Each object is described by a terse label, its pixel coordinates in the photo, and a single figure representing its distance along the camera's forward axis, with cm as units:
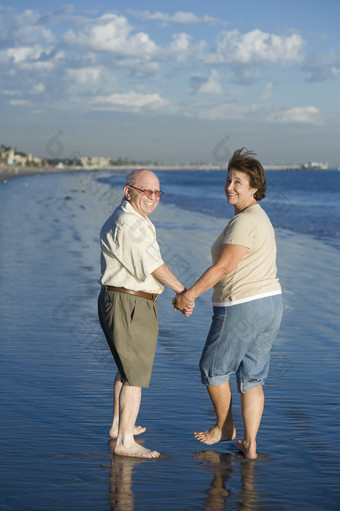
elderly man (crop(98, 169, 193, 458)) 456
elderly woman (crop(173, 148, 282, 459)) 462
